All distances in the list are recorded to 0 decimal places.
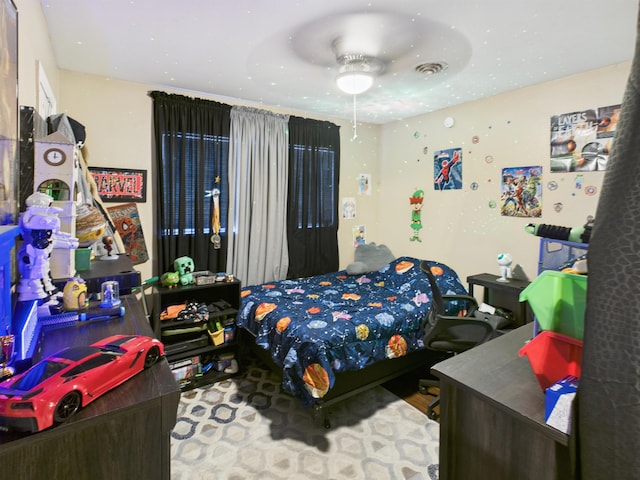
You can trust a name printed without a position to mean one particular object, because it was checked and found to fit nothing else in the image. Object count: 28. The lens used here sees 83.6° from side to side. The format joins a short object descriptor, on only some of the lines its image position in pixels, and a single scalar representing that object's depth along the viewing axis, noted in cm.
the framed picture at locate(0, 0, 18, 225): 111
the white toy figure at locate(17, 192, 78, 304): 123
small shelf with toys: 274
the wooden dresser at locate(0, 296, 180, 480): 71
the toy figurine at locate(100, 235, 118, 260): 228
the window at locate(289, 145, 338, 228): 390
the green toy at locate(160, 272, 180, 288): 291
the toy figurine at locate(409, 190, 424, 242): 406
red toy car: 71
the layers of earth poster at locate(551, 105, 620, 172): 268
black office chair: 237
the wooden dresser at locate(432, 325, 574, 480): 99
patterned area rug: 192
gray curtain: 355
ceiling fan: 201
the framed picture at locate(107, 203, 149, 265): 308
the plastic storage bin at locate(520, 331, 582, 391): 98
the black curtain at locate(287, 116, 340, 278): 387
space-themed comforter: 228
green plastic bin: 95
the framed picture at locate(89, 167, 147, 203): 299
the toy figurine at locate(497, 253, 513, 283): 317
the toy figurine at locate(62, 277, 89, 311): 144
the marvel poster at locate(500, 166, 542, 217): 311
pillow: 400
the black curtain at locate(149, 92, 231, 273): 317
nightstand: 303
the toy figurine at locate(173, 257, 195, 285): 297
